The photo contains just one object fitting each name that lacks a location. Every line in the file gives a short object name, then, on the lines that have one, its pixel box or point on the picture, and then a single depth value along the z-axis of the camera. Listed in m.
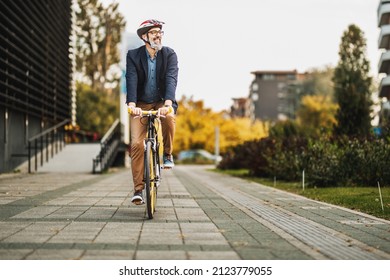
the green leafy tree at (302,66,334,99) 83.62
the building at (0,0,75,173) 18.19
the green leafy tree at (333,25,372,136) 24.02
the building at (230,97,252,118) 134.88
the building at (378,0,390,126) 42.91
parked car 50.69
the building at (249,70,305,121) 119.88
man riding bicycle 7.20
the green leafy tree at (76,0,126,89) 44.65
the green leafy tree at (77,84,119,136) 48.98
